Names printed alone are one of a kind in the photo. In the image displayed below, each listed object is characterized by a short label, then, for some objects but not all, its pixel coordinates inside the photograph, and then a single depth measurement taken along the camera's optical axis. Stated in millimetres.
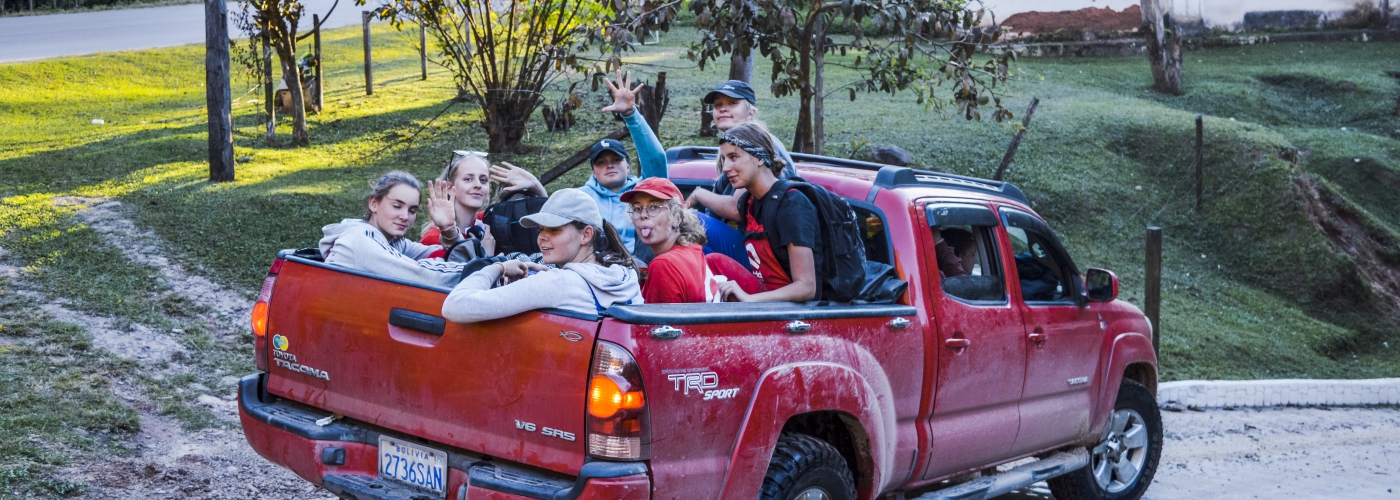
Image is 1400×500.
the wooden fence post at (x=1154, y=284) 9250
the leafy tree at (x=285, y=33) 14531
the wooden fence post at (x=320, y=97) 18005
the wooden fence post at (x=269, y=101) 14870
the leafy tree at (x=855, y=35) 7738
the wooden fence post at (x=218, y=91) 11914
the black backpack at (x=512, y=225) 5527
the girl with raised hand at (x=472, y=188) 5434
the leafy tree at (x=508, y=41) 12789
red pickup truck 3551
